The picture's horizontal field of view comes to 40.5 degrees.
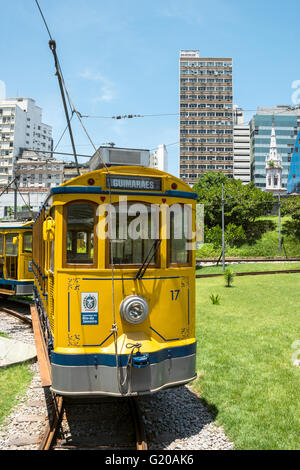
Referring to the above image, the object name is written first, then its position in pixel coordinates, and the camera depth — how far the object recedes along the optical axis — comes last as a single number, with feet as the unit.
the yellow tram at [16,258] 55.11
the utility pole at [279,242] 172.35
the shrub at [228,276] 86.75
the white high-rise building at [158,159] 352.08
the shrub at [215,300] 66.02
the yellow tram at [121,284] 19.07
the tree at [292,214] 179.93
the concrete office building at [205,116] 373.81
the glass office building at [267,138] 394.73
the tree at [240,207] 184.24
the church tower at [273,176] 302.86
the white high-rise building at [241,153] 417.90
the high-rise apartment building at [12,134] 335.06
